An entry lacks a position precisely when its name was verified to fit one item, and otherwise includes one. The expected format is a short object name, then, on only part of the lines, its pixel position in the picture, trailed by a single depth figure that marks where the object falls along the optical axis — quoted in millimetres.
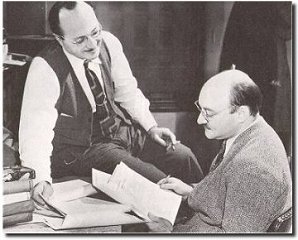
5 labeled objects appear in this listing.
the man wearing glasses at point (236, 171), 1787
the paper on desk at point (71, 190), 1966
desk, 1933
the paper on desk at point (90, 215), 1918
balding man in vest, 1958
